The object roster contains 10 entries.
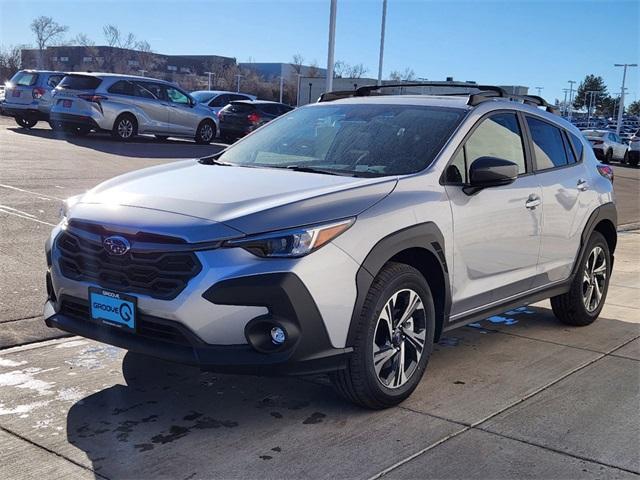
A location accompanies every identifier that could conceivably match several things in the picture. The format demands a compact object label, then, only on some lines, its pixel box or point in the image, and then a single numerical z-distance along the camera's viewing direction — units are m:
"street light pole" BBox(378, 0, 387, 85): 37.83
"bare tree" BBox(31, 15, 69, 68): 73.62
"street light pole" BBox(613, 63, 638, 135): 64.72
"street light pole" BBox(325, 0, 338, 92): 20.27
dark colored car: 23.59
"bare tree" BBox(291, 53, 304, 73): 95.81
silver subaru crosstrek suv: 3.49
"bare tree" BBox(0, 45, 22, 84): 72.96
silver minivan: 18.41
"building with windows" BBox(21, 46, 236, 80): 81.06
